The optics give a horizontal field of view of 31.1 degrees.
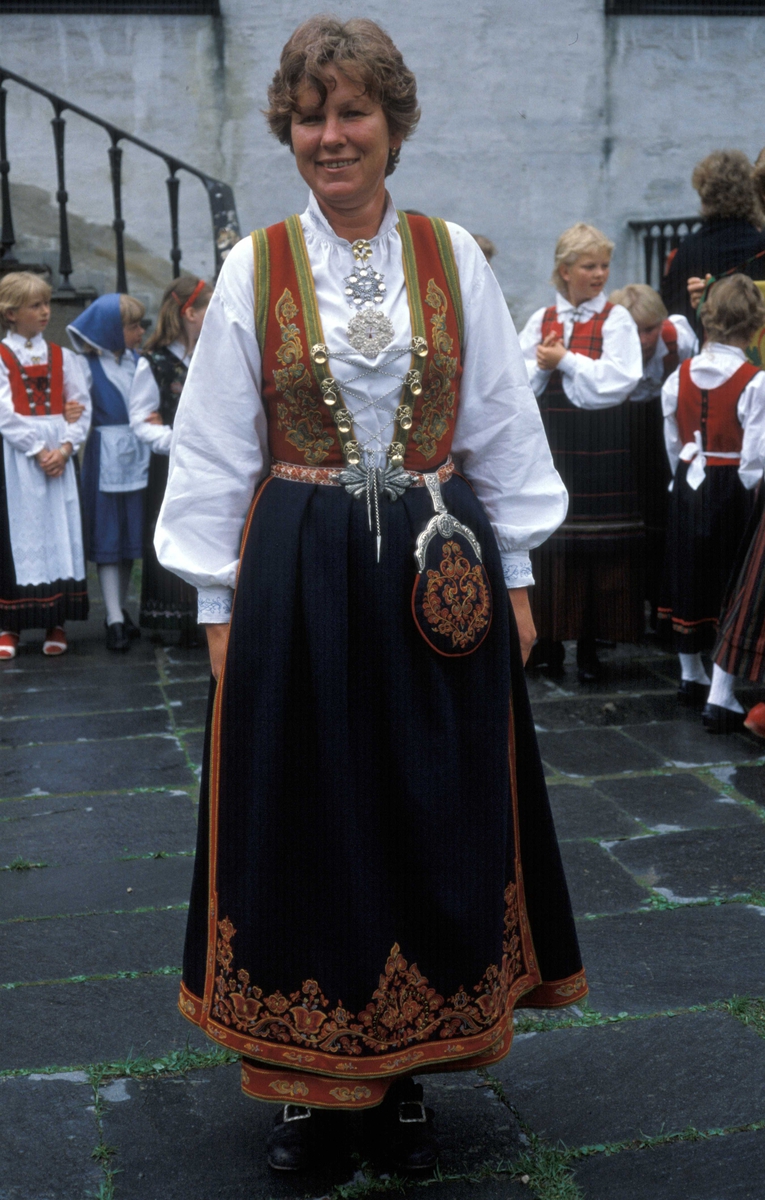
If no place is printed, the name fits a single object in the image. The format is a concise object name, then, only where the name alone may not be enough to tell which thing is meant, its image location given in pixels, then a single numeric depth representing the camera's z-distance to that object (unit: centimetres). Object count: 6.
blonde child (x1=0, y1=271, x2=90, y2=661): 633
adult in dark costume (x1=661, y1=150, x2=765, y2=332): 591
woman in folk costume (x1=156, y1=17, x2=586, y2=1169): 225
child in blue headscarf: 661
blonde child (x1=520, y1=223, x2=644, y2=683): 541
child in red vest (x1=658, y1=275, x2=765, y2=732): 503
